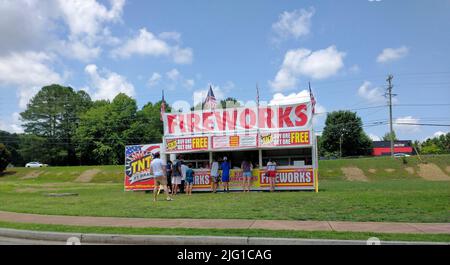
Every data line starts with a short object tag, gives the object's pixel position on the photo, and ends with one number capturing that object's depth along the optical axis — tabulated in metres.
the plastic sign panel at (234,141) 21.05
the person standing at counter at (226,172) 20.45
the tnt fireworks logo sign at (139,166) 23.56
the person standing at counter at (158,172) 16.05
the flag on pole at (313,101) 20.72
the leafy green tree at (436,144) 94.32
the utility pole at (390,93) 57.14
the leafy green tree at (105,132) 73.75
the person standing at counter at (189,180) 20.05
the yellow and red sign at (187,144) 21.78
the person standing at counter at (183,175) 20.90
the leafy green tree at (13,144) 93.38
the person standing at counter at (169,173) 20.81
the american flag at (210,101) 23.41
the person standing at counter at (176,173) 18.92
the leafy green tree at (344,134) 85.06
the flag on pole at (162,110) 23.56
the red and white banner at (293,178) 20.22
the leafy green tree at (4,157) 54.81
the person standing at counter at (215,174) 20.47
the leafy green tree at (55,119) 79.06
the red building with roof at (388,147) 99.99
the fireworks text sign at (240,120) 20.94
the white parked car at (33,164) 71.59
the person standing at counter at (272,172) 20.08
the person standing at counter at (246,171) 20.03
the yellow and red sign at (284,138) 20.25
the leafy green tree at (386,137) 124.56
